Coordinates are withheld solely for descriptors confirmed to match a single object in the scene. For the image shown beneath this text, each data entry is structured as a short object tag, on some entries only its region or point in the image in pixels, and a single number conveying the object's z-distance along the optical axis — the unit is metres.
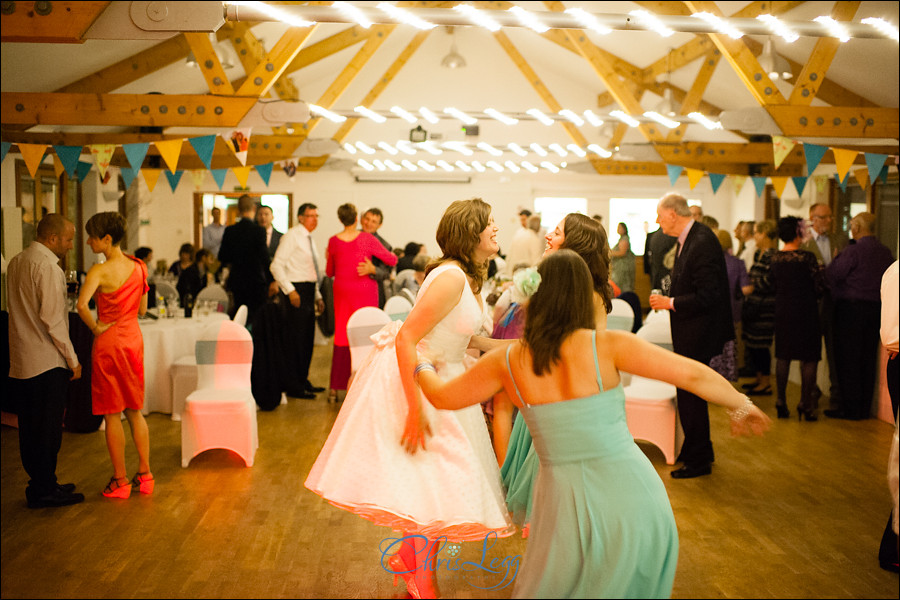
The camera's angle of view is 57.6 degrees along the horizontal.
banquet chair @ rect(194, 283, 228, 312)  7.41
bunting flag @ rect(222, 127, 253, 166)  7.06
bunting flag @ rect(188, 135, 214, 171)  7.18
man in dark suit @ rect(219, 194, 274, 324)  6.32
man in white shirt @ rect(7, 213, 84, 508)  3.84
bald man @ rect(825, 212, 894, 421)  6.11
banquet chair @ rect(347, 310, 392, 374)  5.49
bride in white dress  2.46
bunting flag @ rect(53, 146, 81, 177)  7.27
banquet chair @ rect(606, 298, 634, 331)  5.35
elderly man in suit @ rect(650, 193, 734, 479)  4.44
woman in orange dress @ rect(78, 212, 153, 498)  4.01
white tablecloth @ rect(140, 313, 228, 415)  5.95
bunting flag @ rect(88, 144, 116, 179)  7.12
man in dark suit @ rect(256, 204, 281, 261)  7.08
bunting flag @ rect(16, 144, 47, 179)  6.73
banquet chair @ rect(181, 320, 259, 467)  4.74
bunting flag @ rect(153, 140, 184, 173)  7.00
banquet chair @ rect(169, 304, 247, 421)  5.86
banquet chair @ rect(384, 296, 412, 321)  6.10
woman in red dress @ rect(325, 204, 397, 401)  6.50
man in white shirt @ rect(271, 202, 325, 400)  6.52
